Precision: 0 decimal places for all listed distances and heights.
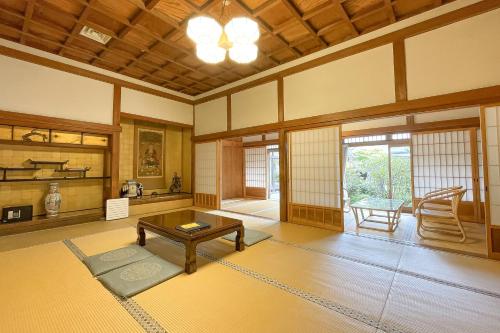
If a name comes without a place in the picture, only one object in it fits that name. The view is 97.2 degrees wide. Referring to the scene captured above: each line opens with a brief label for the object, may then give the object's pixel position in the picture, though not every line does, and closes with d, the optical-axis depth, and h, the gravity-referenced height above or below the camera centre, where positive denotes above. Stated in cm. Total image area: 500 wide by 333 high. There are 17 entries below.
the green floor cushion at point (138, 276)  193 -99
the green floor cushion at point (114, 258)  232 -97
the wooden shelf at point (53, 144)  382 +59
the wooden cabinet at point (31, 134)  385 +74
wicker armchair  324 -60
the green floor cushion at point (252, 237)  317 -96
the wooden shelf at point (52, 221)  358 -83
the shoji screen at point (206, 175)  594 -2
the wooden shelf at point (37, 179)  367 -7
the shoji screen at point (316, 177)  399 -7
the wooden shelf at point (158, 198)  516 -60
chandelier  223 +146
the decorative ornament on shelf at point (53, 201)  405 -47
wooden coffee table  229 -64
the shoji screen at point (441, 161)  477 +26
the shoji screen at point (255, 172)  846 +7
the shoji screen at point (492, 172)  265 +1
